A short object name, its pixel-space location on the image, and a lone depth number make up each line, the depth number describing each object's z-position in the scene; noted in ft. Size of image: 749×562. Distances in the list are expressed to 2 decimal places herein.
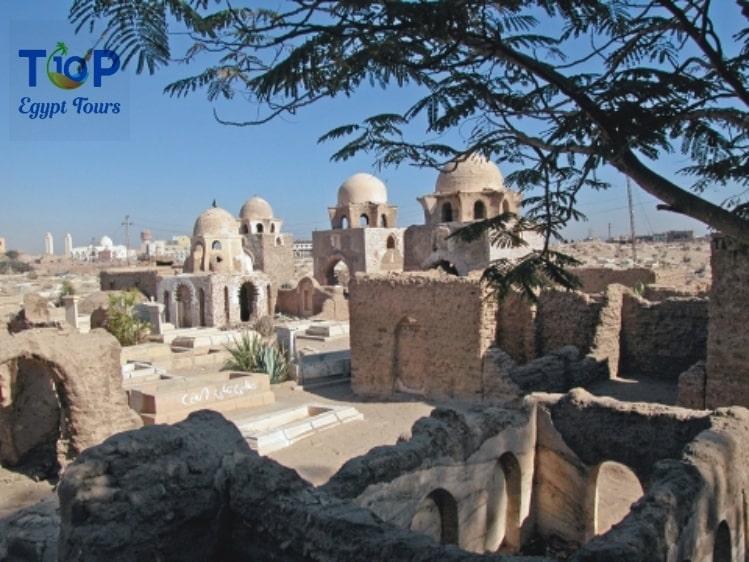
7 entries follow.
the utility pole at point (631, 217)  104.53
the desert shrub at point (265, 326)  80.38
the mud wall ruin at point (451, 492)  12.46
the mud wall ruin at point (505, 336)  40.42
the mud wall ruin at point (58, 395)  31.19
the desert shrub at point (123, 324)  71.77
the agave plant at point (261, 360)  53.01
